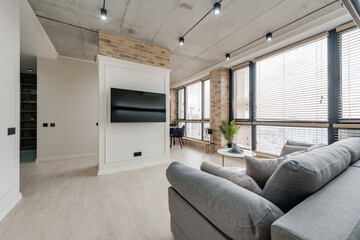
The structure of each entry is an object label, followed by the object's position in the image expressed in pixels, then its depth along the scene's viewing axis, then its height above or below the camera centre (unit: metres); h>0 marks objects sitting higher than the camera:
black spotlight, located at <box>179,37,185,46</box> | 3.22 +1.76
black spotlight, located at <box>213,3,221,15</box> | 2.24 +1.72
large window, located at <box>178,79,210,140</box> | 5.90 +0.54
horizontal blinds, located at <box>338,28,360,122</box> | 2.46 +0.79
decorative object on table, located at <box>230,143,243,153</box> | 2.81 -0.55
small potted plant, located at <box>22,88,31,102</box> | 4.88 +0.89
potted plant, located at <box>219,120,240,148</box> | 4.14 -0.28
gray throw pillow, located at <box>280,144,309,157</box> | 2.27 -0.46
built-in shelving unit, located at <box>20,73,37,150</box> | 5.10 +0.23
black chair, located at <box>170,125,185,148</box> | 5.71 -0.45
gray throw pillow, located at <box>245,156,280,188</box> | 1.11 -0.37
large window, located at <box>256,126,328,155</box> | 2.95 -0.35
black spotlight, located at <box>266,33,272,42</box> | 3.03 +1.73
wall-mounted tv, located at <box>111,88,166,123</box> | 2.96 +0.31
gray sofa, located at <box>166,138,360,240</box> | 0.55 -0.39
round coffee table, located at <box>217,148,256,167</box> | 2.54 -0.61
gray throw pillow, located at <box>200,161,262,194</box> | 0.92 -0.40
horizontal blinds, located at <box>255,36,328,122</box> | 2.87 +0.80
